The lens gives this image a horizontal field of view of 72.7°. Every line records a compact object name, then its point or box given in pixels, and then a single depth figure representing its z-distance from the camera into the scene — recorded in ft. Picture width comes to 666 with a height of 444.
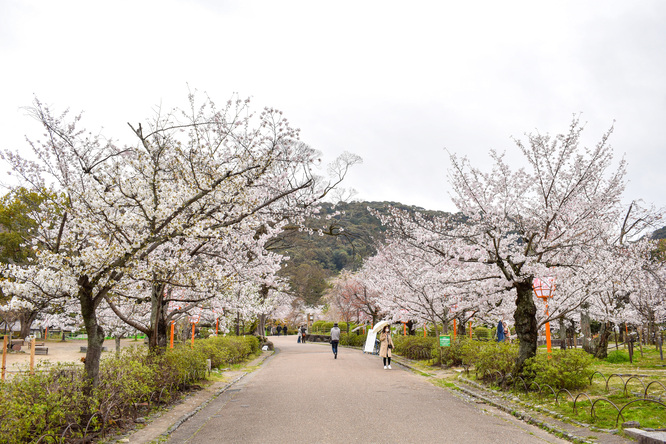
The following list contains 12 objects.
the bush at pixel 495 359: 36.73
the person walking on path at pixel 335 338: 74.79
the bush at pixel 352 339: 113.59
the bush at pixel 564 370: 29.40
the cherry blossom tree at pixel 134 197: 22.12
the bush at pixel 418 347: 62.90
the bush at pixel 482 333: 119.65
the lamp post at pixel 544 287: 35.24
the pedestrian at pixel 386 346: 56.65
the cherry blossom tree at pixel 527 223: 33.53
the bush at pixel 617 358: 58.62
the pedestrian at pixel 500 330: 68.24
